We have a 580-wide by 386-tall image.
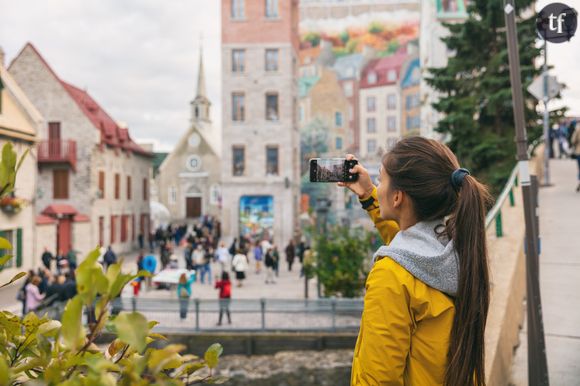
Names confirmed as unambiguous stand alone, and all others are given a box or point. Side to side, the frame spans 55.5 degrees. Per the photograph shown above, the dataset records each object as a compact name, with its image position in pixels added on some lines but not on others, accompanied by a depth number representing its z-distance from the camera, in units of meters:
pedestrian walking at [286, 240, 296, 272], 24.87
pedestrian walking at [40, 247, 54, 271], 20.65
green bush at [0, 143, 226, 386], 1.09
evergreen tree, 15.70
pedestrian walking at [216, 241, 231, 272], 21.12
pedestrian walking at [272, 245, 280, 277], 22.44
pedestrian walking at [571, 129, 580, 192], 13.83
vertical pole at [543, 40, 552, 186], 13.77
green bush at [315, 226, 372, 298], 15.81
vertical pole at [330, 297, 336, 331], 14.77
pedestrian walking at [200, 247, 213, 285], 22.02
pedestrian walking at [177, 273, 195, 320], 15.37
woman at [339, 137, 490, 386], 1.83
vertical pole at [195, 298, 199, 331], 14.76
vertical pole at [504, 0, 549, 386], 4.35
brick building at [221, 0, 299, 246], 34.34
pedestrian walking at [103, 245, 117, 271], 19.91
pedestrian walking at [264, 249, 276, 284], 21.59
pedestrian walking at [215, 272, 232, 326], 15.06
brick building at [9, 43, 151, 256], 29.64
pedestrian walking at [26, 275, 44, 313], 12.56
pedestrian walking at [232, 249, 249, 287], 19.93
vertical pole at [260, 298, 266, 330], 14.89
